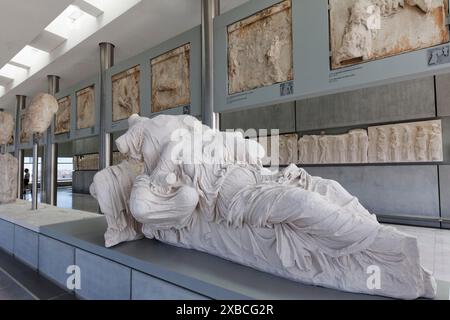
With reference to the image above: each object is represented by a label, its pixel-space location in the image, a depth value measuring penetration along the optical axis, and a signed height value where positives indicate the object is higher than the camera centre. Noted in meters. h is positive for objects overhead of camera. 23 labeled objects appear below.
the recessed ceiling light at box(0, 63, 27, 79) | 9.36 +3.56
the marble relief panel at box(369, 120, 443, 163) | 4.16 +0.40
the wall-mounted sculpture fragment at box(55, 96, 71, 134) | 8.19 +1.72
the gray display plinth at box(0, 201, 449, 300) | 1.49 -0.66
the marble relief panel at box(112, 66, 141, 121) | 5.88 +1.74
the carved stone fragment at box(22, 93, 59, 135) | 4.93 +1.08
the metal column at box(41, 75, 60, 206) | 8.80 +0.34
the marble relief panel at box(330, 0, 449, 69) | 2.50 +1.40
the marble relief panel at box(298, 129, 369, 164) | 4.77 +0.38
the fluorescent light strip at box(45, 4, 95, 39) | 6.46 +3.69
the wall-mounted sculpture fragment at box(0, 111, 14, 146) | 6.00 +1.05
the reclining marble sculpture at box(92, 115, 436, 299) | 1.37 -0.28
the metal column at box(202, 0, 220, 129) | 4.44 +1.73
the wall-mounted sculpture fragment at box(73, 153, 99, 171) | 11.47 +0.42
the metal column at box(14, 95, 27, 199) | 11.02 +2.04
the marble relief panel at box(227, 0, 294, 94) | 3.53 +1.70
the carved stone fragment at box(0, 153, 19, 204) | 5.64 -0.11
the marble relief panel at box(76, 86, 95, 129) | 7.16 +1.73
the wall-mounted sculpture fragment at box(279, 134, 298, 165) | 5.50 +0.42
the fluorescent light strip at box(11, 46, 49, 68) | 8.14 +3.62
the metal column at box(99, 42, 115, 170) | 6.48 +1.45
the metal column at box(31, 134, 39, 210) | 4.75 -0.01
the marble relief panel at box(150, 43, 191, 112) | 4.94 +1.73
